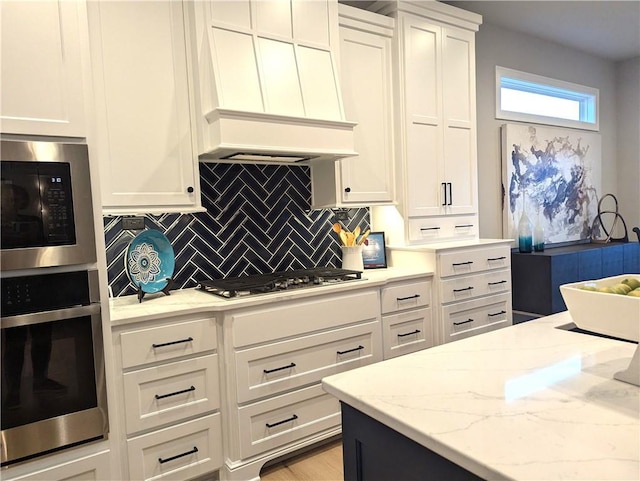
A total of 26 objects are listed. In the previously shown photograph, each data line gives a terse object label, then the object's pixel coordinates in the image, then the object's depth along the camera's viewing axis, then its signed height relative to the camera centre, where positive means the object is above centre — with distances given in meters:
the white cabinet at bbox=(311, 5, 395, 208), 2.83 +0.71
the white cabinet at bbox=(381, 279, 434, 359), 2.66 -0.64
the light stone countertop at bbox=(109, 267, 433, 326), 1.93 -0.37
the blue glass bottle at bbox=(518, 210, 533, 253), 3.79 -0.21
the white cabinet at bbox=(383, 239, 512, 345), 2.89 -0.48
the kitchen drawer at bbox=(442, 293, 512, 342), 2.94 -0.73
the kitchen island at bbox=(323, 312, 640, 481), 0.74 -0.41
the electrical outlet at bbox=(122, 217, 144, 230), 2.29 +0.03
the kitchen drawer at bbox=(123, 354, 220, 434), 1.90 -0.76
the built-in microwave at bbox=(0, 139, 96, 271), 1.54 +0.10
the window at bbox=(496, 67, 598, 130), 4.07 +1.15
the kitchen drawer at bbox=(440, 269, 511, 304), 2.91 -0.50
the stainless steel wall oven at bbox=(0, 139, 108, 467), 1.55 -0.27
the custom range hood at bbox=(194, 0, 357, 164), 2.23 +0.77
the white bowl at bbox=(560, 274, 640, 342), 0.90 -0.23
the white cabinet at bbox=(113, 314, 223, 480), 1.89 -0.78
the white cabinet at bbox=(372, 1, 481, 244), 3.04 +0.67
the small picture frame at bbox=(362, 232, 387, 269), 3.10 -0.24
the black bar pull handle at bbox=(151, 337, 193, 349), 1.93 -0.53
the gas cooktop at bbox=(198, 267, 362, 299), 2.24 -0.33
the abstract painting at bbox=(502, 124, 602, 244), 4.01 +0.33
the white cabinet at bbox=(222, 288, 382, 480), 2.13 -0.77
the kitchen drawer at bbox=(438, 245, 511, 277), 2.89 -0.32
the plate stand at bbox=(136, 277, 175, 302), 2.34 -0.33
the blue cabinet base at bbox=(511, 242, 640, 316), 3.45 -0.52
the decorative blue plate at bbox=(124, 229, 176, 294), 2.18 -0.17
